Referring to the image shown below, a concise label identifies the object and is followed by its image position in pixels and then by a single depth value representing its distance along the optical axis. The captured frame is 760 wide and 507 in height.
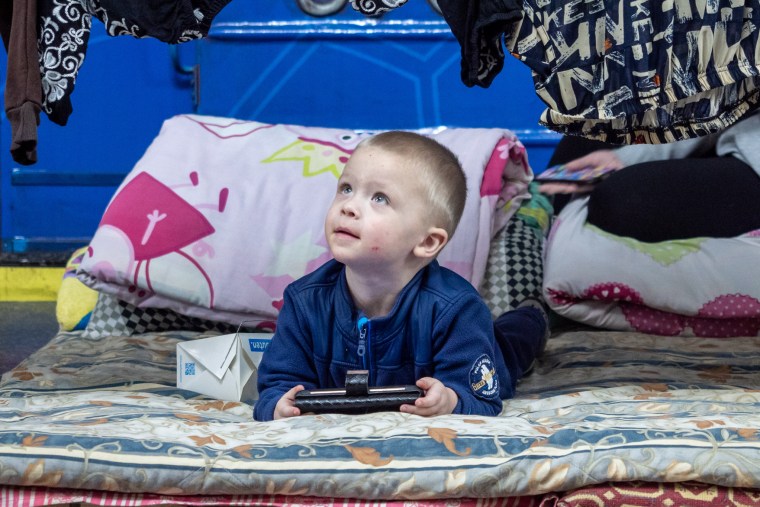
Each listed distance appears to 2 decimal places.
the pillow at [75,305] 2.90
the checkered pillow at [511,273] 2.82
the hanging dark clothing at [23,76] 2.36
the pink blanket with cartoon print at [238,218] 2.76
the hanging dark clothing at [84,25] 2.36
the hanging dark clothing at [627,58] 2.26
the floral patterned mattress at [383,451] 2.08
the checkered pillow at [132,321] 2.83
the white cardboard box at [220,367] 2.51
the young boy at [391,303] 2.31
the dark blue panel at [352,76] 3.84
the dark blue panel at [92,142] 4.04
